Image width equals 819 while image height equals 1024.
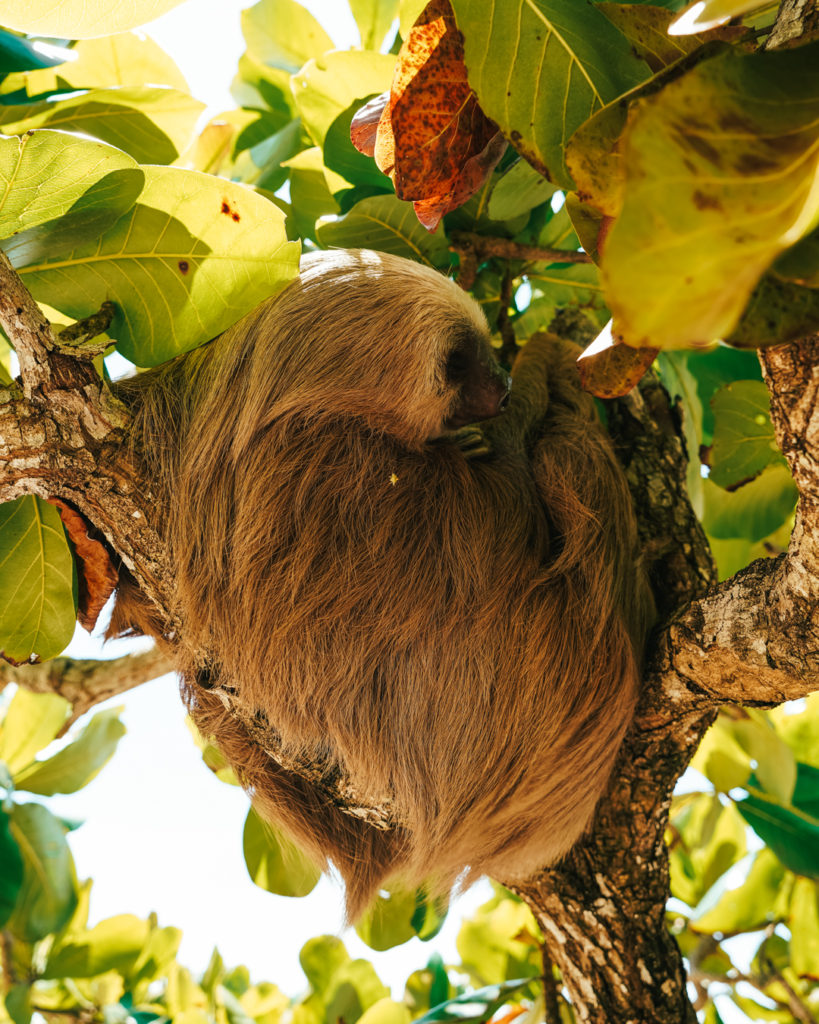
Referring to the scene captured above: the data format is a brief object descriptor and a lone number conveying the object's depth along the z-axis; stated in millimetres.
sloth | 978
